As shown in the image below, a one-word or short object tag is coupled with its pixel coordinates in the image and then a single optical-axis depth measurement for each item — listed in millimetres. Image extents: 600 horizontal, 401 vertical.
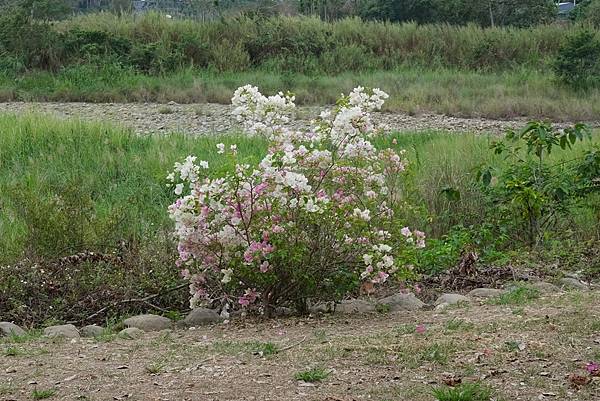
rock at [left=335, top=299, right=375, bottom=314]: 7998
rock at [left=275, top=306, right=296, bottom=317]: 8061
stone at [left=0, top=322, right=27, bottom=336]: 7611
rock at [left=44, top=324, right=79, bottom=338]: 7385
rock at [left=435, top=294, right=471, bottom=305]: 8124
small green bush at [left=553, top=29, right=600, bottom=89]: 33709
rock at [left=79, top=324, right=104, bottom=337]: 7688
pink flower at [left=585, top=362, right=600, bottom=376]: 5404
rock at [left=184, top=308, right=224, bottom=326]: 8048
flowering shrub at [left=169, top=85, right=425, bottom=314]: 7467
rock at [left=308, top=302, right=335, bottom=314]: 8073
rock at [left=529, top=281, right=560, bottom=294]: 8408
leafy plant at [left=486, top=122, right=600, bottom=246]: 10291
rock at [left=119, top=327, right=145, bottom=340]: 7227
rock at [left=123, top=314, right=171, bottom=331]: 7915
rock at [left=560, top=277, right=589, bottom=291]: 8749
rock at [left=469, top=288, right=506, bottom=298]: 8379
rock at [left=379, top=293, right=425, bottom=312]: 8086
